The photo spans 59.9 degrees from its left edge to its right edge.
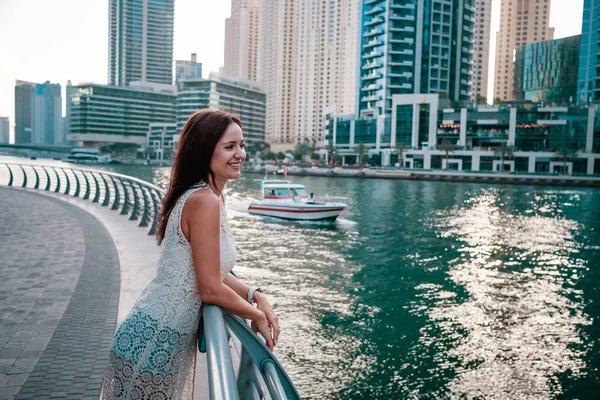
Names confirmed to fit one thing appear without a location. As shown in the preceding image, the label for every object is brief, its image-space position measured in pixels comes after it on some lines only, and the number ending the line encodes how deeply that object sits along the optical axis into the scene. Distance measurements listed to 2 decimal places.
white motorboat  31.33
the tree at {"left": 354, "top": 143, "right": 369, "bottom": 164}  115.55
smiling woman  2.06
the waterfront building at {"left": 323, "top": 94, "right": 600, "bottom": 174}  99.94
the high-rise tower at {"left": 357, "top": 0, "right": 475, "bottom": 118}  121.00
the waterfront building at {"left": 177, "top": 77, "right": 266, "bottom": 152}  166.62
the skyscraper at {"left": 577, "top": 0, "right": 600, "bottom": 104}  111.94
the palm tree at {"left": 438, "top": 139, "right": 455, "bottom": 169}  103.44
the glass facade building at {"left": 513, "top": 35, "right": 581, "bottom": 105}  148.75
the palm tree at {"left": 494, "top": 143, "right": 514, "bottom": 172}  100.09
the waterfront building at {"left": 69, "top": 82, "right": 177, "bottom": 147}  176.00
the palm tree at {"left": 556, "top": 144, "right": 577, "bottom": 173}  97.56
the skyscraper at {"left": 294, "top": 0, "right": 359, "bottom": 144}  199.25
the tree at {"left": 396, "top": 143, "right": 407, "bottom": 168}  109.31
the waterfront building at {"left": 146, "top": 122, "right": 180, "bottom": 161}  176.71
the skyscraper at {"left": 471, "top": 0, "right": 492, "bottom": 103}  191.88
